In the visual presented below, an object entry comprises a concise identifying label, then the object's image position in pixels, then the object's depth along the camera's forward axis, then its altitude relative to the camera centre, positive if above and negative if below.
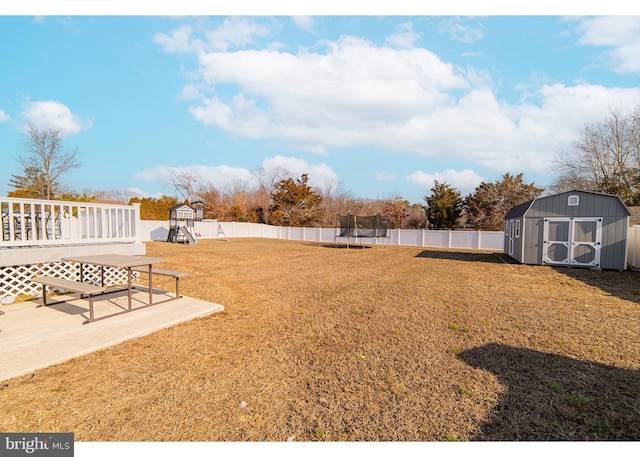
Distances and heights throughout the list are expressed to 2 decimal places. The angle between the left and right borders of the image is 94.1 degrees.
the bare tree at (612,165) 20.78 +4.14
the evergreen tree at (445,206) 25.19 +1.00
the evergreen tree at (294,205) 33.00 +1.24
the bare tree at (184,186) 36.34 +3.51
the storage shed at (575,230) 10.36 -0.41
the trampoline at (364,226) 19.23 -0.61
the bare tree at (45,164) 22.28 +3.70
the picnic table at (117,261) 4.61 -0.79
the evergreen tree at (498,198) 23.42 +1.63
